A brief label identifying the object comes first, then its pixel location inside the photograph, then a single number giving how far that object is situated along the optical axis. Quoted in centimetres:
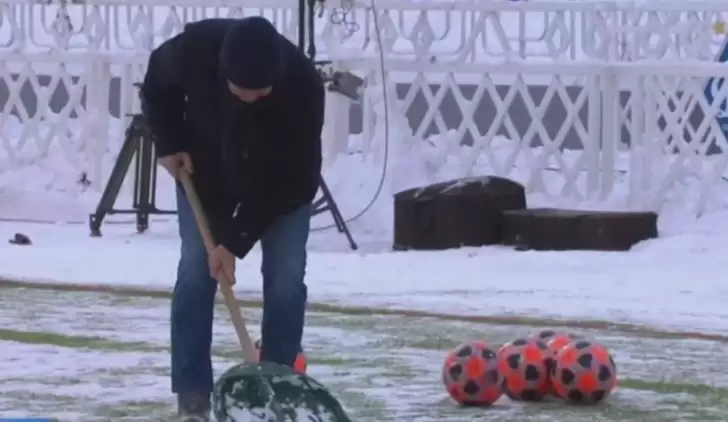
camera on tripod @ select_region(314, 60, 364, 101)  2687
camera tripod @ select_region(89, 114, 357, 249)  2761
